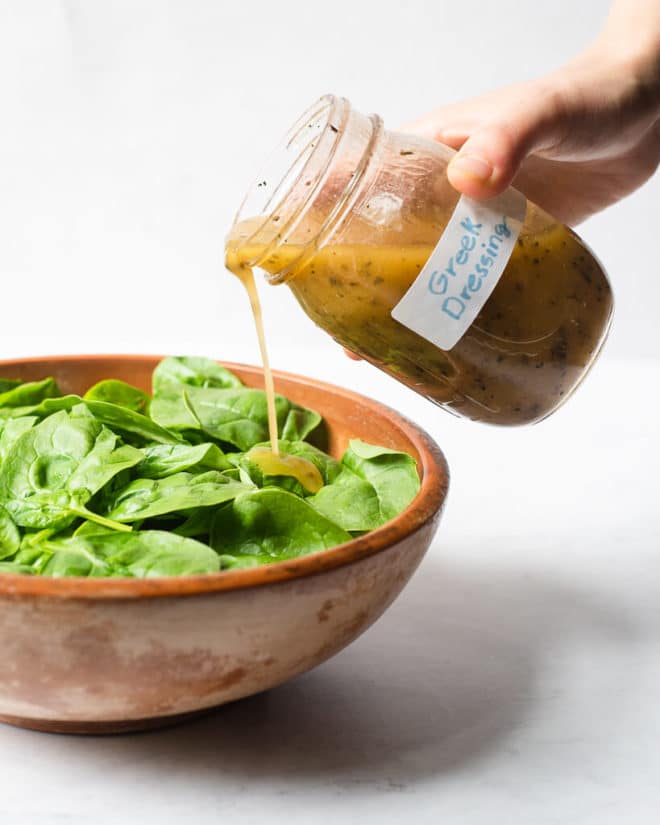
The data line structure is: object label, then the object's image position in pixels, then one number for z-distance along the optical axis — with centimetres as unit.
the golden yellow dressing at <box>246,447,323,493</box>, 63
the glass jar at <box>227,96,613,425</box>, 56
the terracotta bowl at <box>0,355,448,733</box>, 49
